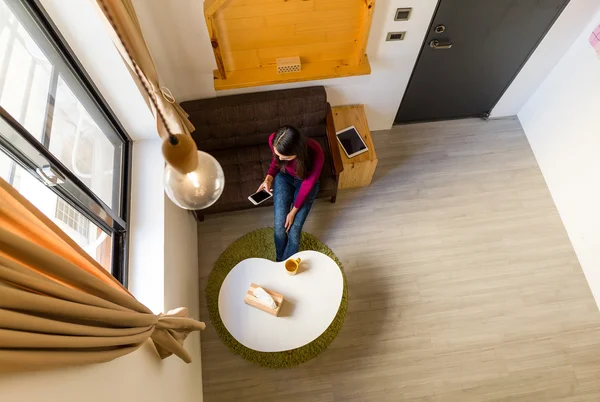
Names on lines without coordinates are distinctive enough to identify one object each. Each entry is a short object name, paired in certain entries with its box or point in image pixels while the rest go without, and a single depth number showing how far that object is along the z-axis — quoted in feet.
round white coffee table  9.57
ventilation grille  10.70
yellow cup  9.89
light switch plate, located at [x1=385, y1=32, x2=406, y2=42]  10.43
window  6.47
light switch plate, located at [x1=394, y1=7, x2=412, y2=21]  9.80
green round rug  10.69
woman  10.30
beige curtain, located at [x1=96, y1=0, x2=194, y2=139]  6.60
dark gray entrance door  10.32
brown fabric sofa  11.03
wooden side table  11.74
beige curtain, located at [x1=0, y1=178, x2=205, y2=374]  3.61
